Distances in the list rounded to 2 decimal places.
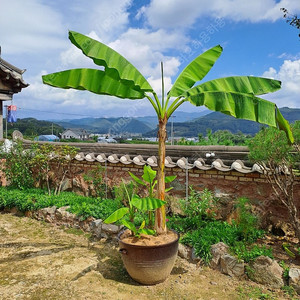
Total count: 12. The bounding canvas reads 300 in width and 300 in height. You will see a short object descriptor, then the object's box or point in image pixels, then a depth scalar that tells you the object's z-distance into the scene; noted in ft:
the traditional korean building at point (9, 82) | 26.53
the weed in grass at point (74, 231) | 18.87
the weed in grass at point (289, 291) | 11.18
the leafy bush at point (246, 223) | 14.25
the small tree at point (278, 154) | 13.19
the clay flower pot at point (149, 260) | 11.75
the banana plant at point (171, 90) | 11.73
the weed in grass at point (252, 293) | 11.09
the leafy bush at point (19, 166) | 26.00
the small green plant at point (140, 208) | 11.46
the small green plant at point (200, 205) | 16.47
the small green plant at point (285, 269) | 11.61
